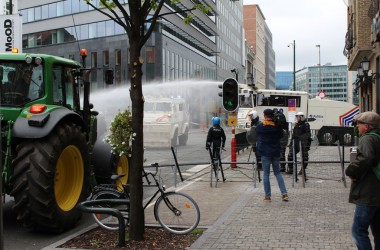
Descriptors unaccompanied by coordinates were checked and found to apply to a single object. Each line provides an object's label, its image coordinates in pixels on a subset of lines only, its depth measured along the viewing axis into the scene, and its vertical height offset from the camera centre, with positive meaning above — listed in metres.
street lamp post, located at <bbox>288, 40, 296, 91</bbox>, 55.09 +6.45
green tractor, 6.38 -0.38
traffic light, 14.68 +0.54
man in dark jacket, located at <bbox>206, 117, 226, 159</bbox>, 14.83 -0.79
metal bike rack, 5.92 -1.31
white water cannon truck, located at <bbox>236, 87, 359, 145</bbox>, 31.52 +0.42
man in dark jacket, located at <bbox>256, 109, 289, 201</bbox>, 9.06 -0.69
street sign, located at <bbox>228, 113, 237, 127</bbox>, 15.02 -0.22
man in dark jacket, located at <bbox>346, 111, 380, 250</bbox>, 4.53 -0.66
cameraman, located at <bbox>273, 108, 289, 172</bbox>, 13.88 -1.01
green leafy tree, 6.09 +0.19
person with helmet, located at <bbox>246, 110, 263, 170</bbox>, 13.38 -0.46
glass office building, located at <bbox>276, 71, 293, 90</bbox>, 170.75 +12.94
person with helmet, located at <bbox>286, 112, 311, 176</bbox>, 12.27 -0.70
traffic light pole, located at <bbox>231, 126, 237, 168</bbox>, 14.84 -1.18
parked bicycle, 6.58 -1.41
